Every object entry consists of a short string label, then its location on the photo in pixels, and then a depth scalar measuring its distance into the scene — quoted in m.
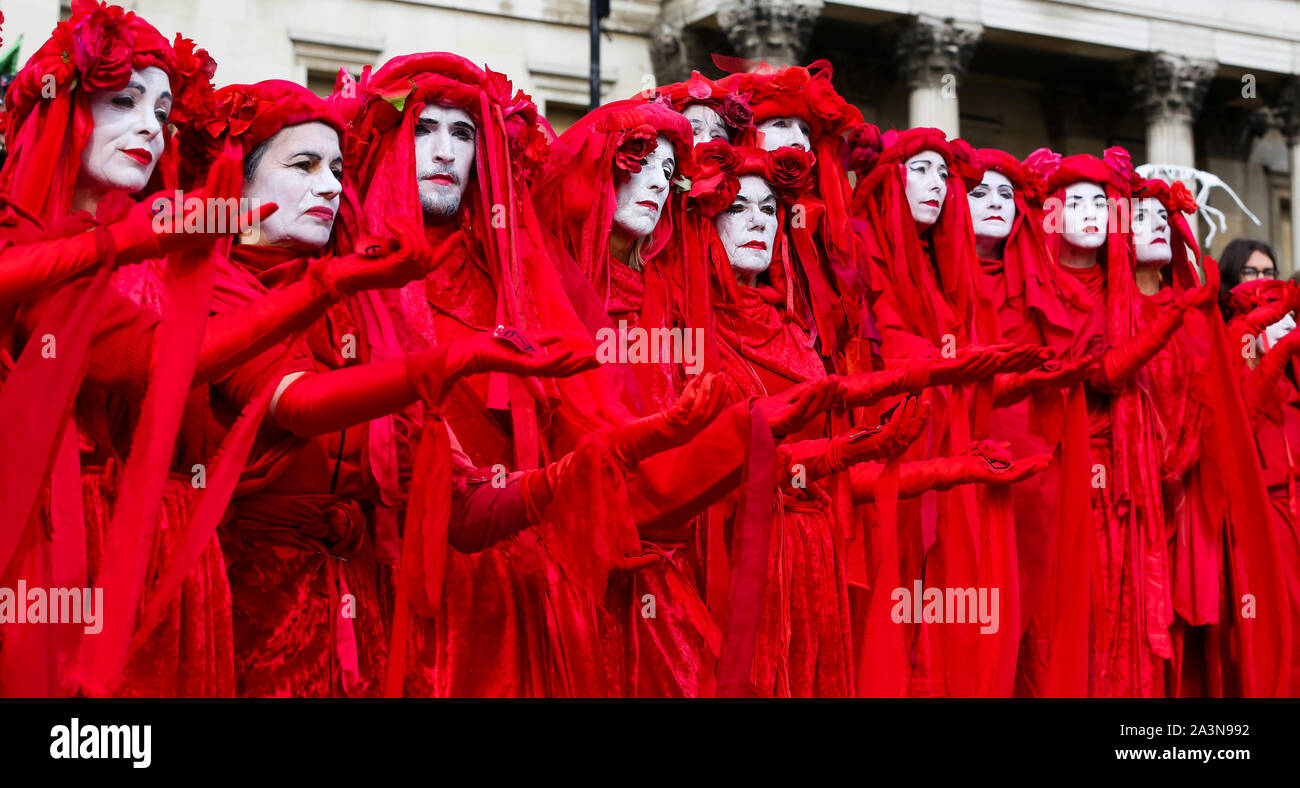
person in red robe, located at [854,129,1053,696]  5.93
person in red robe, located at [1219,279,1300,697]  7.44
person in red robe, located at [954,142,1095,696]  6.39
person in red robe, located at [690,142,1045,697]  5.42
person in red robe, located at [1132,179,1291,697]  6.93
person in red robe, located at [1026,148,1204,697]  6.85
